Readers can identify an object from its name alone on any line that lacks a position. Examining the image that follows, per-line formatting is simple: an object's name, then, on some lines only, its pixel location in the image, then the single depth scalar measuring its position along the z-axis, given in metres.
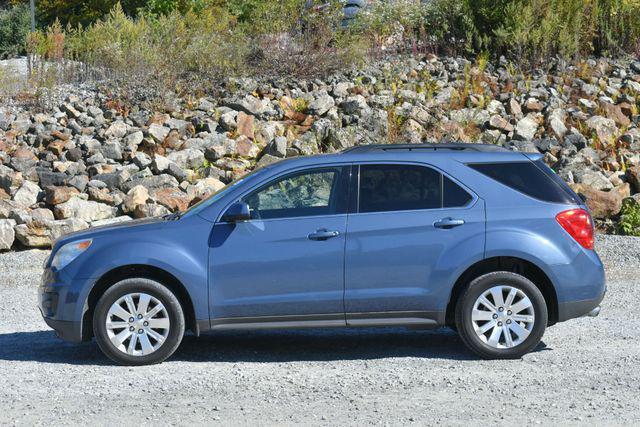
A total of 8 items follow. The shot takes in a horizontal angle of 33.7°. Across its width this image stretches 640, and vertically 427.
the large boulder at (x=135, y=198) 13.80
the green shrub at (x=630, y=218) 13.72
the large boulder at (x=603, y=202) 13.94
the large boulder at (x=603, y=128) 16.28
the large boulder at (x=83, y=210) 13.72
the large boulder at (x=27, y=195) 14.10
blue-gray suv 7.85
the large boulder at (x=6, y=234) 13.04
